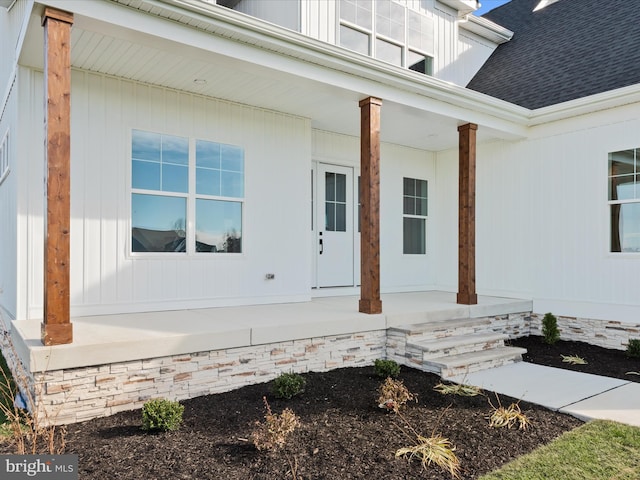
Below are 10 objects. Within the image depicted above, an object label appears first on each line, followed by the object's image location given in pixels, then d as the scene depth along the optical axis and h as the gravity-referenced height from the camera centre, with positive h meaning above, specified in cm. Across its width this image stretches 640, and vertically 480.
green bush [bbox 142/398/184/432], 340 -123
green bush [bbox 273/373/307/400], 412 -123
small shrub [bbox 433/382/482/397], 436 -135
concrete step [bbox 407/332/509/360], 517 -113
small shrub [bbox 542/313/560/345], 670 -119
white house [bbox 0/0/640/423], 407 +86
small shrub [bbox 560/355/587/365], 573 -141
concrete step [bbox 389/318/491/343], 541 -100
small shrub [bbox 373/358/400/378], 487 -127
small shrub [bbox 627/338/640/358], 591 -129
